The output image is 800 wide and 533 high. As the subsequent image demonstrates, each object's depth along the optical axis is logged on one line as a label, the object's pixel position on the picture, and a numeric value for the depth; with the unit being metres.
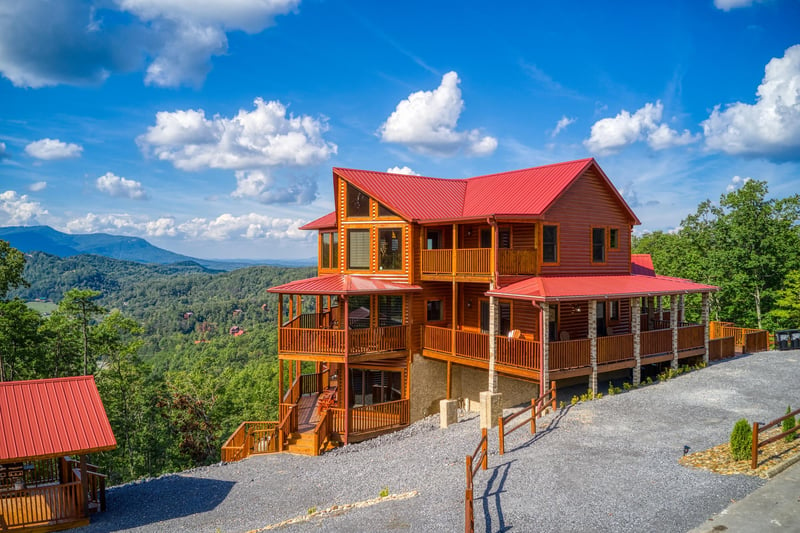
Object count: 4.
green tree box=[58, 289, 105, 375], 32.81
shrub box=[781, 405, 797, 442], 11.81
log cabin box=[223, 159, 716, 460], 18.14
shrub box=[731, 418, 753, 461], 11.28
